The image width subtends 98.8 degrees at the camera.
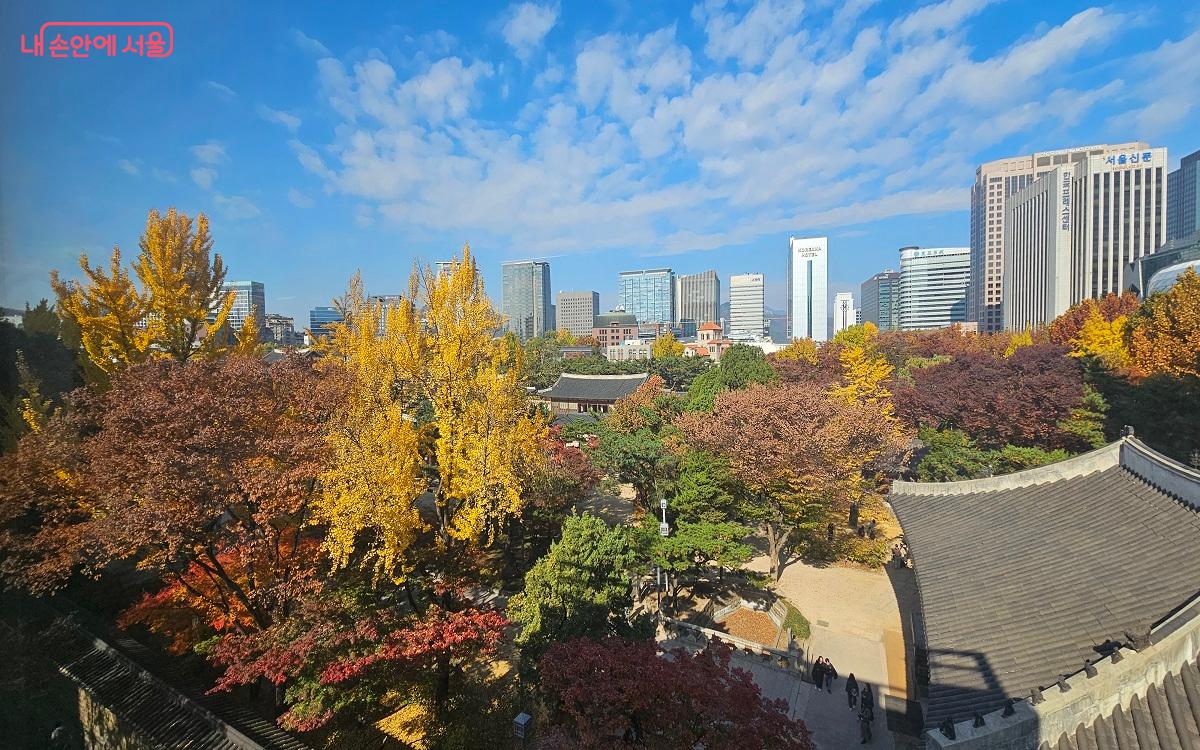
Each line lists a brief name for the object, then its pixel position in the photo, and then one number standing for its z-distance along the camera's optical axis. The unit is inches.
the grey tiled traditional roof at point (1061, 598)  226.4
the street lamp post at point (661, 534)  614.5
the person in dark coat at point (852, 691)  476.7
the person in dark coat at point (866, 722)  438.9
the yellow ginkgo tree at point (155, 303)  543.8
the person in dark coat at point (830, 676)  516.4
